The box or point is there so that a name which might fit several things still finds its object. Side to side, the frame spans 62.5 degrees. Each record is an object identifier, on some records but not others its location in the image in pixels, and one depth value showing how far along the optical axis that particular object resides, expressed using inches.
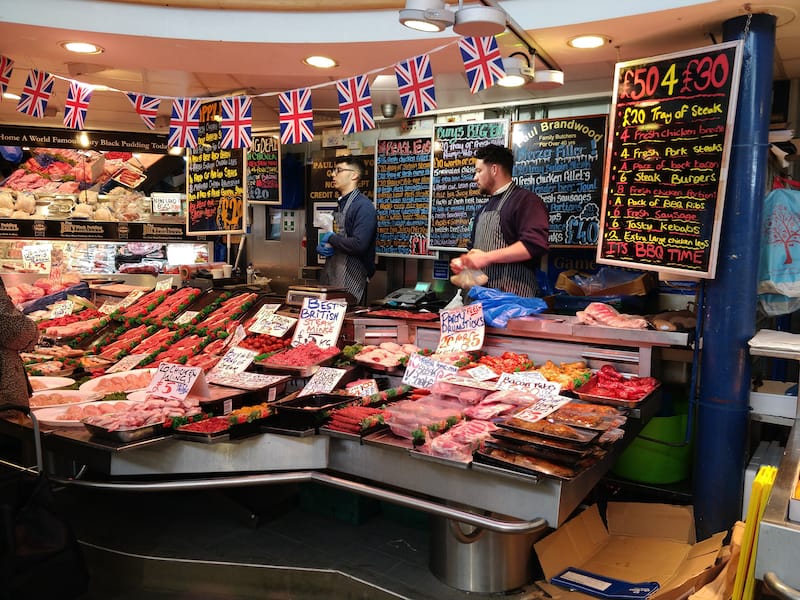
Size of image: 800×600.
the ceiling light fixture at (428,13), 148.3
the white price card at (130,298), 279.0
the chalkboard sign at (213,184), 319.3
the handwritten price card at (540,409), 130.6
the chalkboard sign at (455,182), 314.3
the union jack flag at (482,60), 186.9
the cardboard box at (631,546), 141.4
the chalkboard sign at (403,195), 335.6
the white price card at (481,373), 162.1
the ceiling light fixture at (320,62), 237.4
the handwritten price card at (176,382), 166.1
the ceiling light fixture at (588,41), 194.9
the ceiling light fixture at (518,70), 196.9
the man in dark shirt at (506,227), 200.2
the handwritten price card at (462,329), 180.1
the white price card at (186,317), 244.8
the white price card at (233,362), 190.9
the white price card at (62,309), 285.9
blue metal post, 165.0
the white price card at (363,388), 167.9
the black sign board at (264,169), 382.0
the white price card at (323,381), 170.9
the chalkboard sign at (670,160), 167.2
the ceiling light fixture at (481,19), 145.8
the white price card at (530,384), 152.4
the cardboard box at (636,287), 256.8
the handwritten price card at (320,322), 201.3
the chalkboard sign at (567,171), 279.0
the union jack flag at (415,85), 206.1
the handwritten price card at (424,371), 169.0
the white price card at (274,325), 212.5
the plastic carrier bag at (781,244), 170.9
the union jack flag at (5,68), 245.8
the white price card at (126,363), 207.6
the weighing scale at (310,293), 211.9
